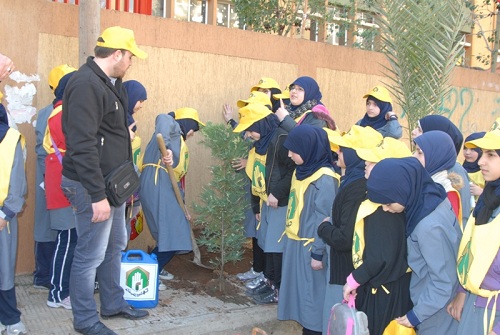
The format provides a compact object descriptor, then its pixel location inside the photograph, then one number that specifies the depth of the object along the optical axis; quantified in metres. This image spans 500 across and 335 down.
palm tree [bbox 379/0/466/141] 6.34
